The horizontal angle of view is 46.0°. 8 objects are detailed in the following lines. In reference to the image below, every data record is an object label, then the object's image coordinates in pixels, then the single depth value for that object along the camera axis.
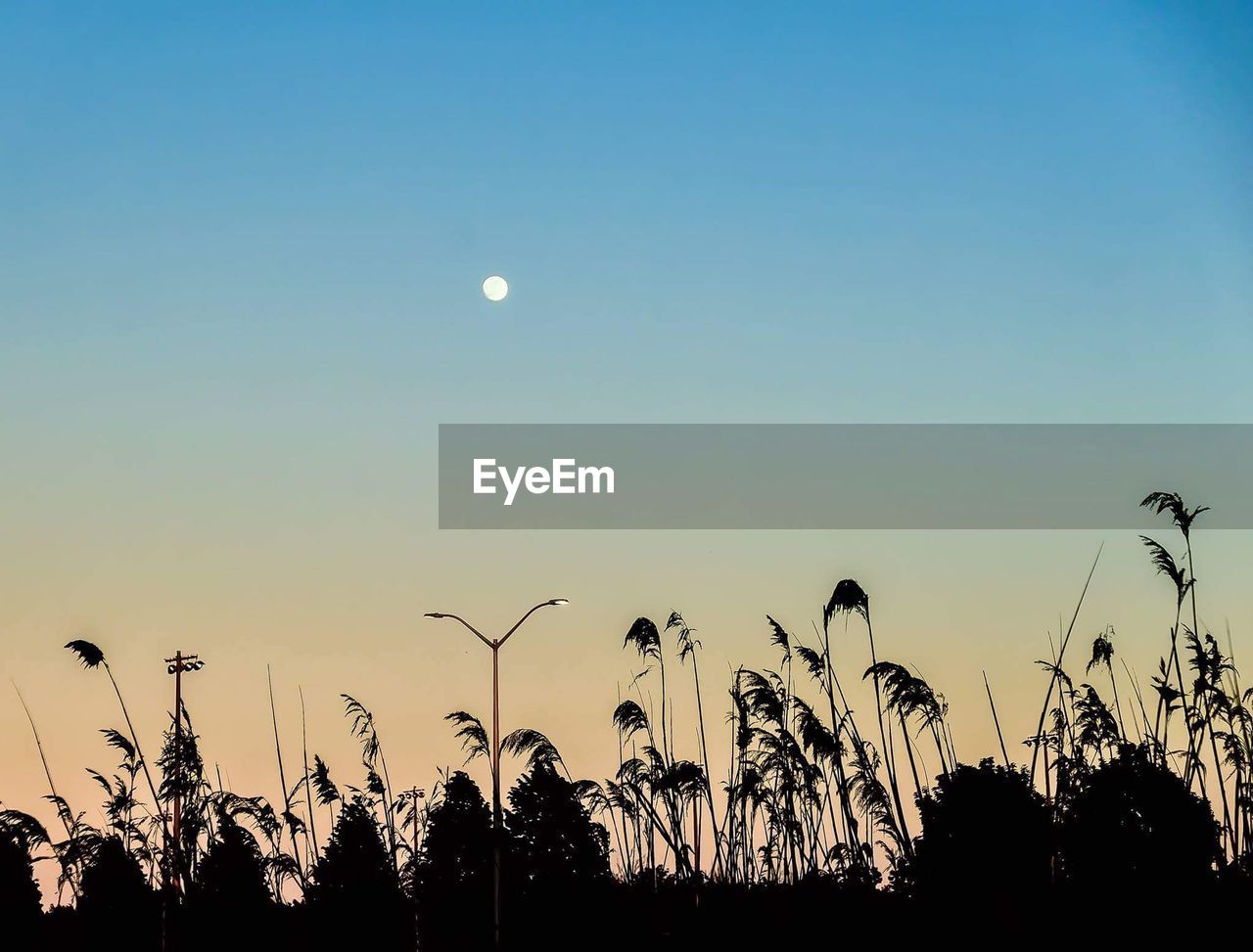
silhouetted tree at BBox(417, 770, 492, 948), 55.12
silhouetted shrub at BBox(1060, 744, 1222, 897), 46.38
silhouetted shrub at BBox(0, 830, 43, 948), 67.00
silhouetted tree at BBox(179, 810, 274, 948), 58.25
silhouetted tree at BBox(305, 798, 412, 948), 55.31
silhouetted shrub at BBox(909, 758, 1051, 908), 45.34
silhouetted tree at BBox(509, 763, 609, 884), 55.22
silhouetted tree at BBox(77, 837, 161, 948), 63.19
